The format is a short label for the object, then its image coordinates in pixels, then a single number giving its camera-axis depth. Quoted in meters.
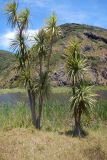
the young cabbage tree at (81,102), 9.42
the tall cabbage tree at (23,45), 10.31
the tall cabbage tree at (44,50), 10.34
